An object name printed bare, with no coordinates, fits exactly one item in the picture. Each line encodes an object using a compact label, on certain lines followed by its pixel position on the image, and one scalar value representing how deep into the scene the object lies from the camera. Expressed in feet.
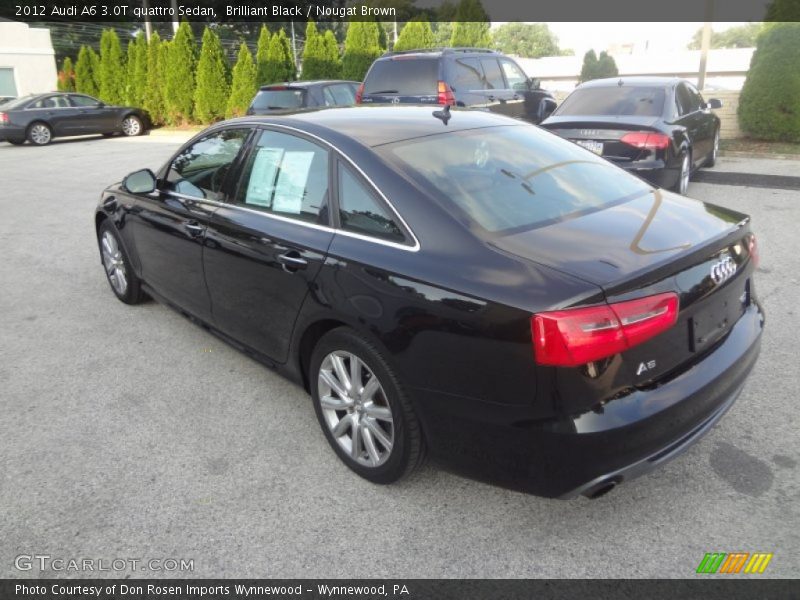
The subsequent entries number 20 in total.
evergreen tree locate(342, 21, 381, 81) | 71.51
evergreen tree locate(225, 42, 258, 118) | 71.26
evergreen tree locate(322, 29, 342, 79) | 74.38
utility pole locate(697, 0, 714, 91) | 50.93
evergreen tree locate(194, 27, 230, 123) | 73.36
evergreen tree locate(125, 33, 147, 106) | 82.69
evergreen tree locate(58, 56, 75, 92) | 93.20
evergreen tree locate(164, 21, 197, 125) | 76.13
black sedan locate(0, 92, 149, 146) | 63.41
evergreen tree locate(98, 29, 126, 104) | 86.58
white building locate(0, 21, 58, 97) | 94.27
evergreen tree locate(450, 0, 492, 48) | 77.10
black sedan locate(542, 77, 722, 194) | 23.93
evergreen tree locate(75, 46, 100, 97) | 90.02
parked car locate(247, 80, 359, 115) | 39.83
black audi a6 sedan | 7.36
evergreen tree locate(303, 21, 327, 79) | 74.18
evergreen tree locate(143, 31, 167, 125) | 80.07
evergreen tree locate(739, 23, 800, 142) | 39.81
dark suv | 33.96
